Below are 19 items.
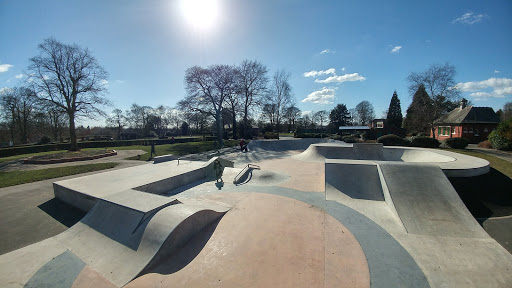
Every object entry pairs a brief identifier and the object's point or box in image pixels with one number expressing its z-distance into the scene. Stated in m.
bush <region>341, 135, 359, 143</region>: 27.88
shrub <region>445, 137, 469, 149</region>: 16.98
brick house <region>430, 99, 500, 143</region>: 26.06
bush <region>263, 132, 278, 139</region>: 32.34
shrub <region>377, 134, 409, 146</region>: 18.31
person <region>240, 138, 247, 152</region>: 20.67
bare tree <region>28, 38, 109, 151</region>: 18.05
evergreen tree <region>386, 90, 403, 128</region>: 48.34
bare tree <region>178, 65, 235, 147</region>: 26.91
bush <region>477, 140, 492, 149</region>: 17.72
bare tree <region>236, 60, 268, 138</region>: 32.22
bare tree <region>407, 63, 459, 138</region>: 23.66
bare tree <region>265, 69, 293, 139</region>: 38.28
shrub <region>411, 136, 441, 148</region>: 17.55
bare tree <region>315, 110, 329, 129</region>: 71.17
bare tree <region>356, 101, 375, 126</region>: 64.75
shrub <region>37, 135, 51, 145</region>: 28.45
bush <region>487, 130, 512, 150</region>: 15.26
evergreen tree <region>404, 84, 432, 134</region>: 24.76
